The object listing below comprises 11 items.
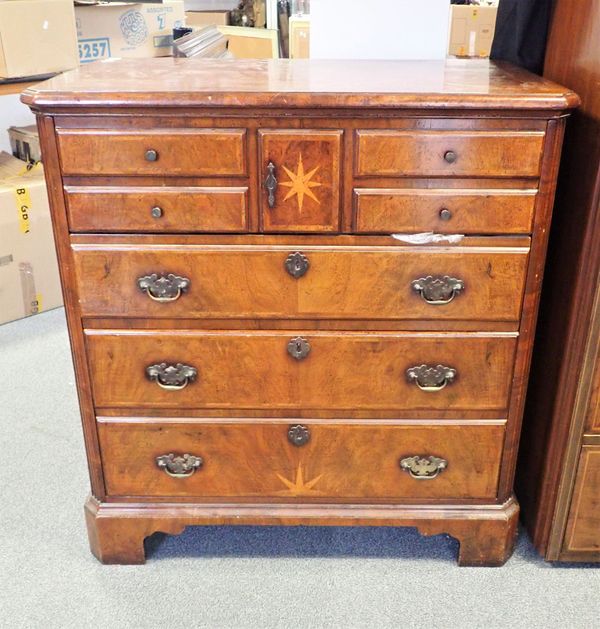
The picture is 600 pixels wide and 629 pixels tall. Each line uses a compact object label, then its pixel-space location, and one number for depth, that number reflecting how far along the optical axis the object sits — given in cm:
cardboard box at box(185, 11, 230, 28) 470
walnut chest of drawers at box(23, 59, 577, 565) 124
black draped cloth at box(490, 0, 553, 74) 148
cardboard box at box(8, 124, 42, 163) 279
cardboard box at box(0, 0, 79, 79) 253
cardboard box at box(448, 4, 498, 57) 455
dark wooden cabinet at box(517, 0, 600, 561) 133
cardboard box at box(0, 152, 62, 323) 262
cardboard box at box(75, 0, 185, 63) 300
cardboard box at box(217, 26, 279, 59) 437
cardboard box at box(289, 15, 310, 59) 414
